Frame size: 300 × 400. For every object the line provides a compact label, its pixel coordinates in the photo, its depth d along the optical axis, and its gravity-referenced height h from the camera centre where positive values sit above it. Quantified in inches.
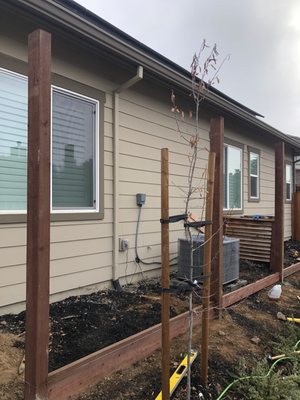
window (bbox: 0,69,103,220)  136.9 +22.5
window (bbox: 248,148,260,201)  343.3 +27.3
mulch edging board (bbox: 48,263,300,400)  89.2 -47.2
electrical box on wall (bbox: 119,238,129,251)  187.0 -23.2
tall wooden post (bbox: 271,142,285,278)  223.9 -6.8
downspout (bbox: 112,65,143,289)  180.9 +6.5
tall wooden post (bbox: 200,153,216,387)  100.6 -19.8
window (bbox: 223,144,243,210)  301.6 +21.6
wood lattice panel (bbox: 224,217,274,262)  249.1 -24.8
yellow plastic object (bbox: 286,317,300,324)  163.0 -55.0
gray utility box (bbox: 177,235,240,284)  193.9 -32.3
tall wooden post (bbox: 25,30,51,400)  79.2 -2.7
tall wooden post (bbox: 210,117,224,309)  142.7 -5.5
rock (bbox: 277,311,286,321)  166.4 -54.8
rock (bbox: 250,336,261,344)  138.8 -55.1
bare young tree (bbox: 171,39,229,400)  90.0 +37.5
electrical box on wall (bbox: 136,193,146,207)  196.9 +1.0
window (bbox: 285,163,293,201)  450.4 +27.2
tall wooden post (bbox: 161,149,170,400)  83.6 -18.8
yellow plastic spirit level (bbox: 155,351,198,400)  97.4 -50.7
